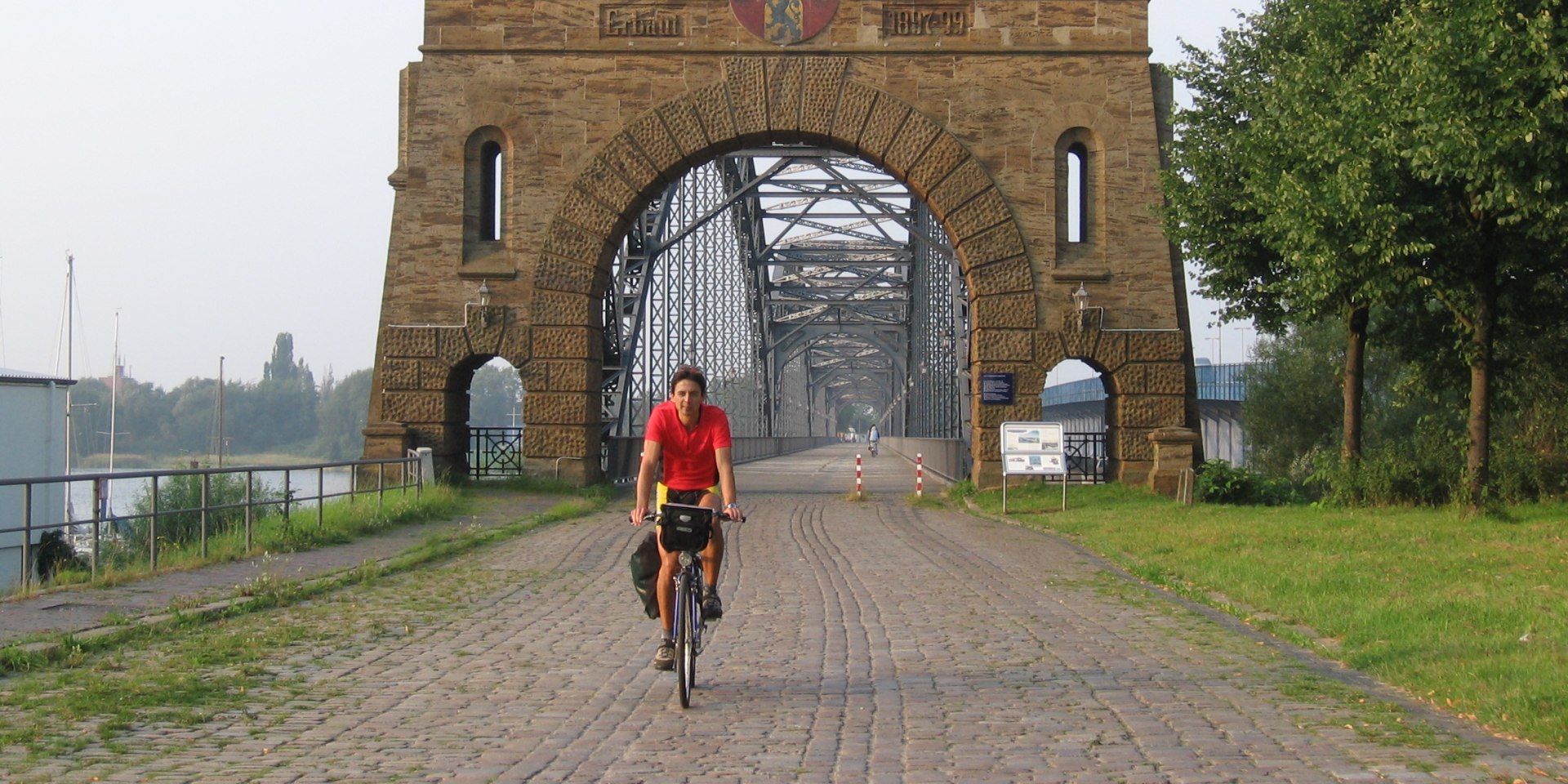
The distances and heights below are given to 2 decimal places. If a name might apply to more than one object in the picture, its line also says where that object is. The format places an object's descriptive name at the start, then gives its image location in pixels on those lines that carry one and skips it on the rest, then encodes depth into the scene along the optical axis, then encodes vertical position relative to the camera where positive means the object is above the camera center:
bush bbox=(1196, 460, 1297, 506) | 22.77 -0.77
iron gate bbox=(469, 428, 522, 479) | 28.16 -0.34
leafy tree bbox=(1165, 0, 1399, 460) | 17.09 +3.01
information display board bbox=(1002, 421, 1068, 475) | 22.47 -0.20
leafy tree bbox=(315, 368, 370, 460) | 77.62 +0.67
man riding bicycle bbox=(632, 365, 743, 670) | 7.73 -0.08
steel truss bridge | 34.75 +5.10
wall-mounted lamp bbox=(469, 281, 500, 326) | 25.95 +1.93
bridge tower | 25.78 +4.41
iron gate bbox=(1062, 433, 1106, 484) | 27.94 -0.42
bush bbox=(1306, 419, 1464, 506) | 19.41 -0.53
